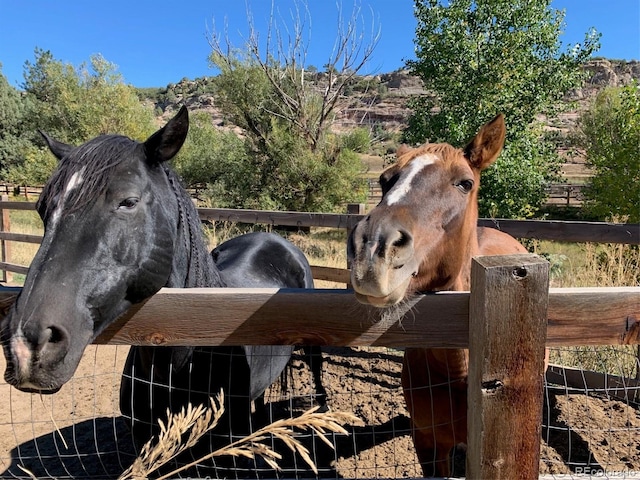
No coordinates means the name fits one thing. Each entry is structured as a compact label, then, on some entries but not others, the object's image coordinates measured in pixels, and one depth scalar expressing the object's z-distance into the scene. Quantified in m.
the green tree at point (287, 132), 15.76
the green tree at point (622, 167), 9.99
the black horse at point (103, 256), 1.17
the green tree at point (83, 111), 23.91
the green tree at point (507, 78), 8.38
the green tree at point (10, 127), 29.38
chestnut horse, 1.38
